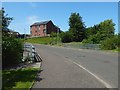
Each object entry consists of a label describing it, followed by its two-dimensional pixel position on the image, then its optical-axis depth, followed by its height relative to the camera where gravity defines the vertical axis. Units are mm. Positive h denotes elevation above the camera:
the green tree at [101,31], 25142 +3802
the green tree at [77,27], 33598 +4916
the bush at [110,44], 17688 -334
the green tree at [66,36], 33000 +1961
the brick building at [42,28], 51397 +7045
